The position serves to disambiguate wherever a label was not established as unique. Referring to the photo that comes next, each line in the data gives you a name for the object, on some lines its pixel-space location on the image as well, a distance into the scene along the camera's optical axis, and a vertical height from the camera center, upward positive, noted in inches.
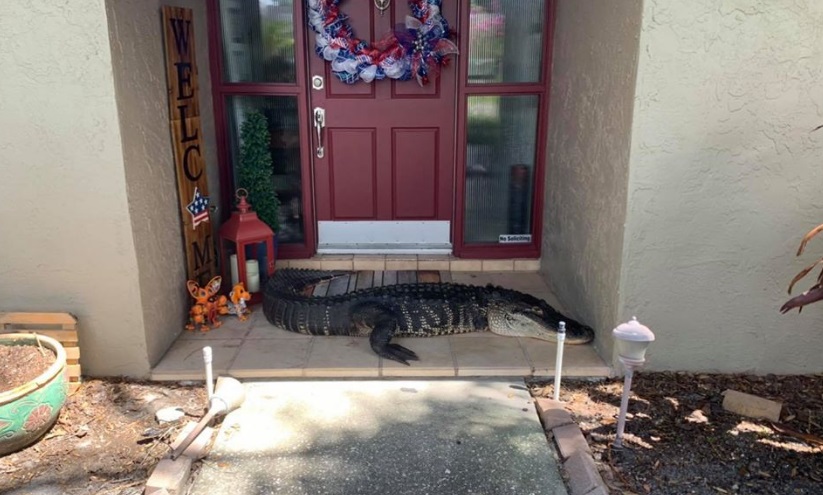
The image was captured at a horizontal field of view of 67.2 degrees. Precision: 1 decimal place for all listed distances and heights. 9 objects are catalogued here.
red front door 192.1 -12.8
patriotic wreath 182.4 +16.2
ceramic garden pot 106.9 -53.3
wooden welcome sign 152.2 -9.5
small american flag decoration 161.5 -27.8
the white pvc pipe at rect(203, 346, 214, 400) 112.2 -49.0
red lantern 170.7 -39.9
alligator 154.5 -51.8
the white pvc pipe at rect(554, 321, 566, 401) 115.6 -48.4
